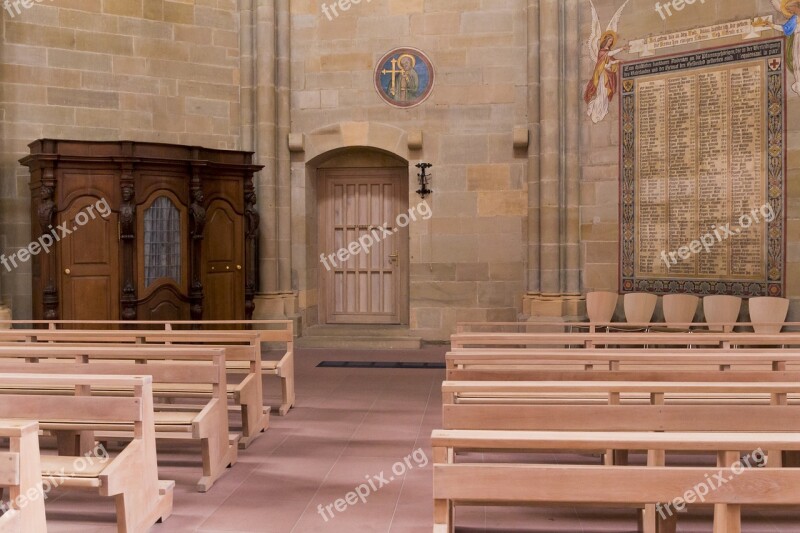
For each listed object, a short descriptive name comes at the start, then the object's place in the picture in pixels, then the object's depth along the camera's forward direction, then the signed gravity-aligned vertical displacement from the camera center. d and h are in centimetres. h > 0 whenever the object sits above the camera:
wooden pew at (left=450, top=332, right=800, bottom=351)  548 -49
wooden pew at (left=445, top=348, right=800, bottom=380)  448 -52
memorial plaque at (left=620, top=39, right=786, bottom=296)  850 +99
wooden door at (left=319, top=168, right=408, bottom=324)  1109 +32
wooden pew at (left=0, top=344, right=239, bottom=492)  443 -59
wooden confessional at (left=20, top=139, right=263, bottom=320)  834 +35
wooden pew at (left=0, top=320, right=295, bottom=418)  641 -78
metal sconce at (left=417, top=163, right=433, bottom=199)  1039 +105
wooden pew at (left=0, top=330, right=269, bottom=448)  539 -60
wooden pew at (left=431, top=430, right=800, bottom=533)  214 -57
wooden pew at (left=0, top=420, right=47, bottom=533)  261 -66
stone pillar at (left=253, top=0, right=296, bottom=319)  1046 +136
